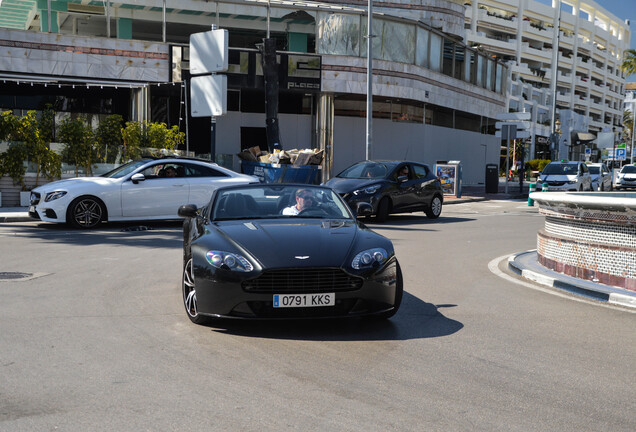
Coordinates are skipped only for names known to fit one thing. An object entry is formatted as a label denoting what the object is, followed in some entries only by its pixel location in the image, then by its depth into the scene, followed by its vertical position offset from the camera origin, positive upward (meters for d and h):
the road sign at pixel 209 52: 19.31 +2.62
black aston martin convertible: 6.10 -1.02
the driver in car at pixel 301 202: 7.62 -0.53
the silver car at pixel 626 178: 43.78 -1.19
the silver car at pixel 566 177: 33.41 -0.90
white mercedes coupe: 15.37 -0.96
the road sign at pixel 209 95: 19.64 +1.50
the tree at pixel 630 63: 101.31 +13.19
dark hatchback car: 18.14 -0.85
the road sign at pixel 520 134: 33.25 +1.02
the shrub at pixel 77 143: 20.83 +0.13
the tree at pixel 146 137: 22.42 +0.38
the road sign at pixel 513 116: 35.53 +1.98
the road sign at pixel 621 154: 55.02 +0.33
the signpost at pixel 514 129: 32.94 +1.26
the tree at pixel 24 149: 20.00 -0.08
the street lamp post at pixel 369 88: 28.03 +2.55
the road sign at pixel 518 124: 33.30 +1.46
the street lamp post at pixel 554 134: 44.69 +1.41
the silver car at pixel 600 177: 36.94 -1.01
